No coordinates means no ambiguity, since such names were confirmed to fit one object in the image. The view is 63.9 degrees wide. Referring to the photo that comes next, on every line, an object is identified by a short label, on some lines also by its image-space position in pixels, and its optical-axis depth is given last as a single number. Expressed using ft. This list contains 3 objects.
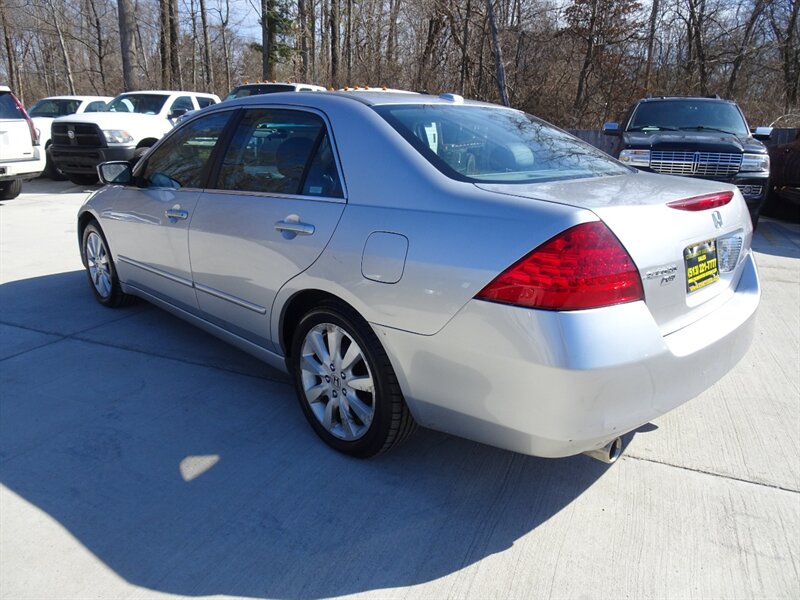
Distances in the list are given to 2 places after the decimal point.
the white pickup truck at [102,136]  38.96
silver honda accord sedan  7.33
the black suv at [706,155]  26.27
